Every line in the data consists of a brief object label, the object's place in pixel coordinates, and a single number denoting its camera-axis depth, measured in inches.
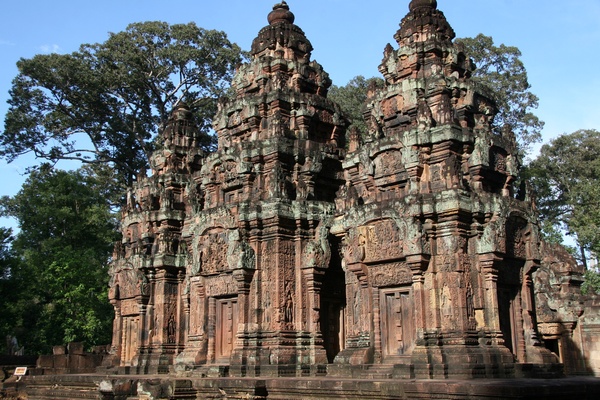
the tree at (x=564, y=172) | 1193.5
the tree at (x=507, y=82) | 1180.5
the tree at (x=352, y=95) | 1247.5
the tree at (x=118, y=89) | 1186.0
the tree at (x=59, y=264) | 1067.9
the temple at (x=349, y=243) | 478.3
